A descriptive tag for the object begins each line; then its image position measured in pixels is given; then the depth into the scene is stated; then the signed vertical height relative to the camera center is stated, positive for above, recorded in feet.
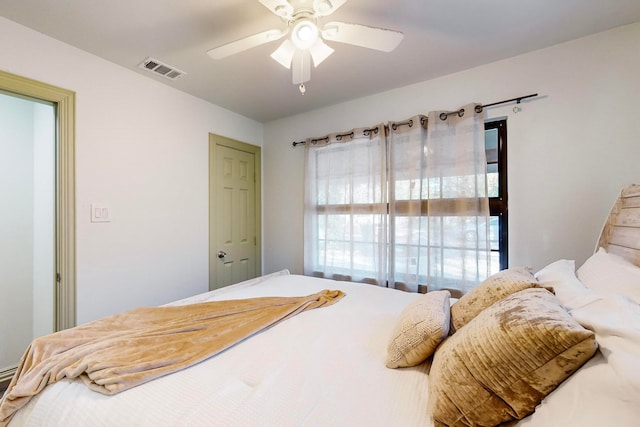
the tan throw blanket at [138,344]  2.91 -1.73
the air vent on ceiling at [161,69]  6.75 +3.97
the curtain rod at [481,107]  6.50 +2.85
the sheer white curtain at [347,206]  8.42 +0.30
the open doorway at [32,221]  6.07 -0.10
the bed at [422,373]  1.91 -1.62
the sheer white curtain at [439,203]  6.95 +0.33
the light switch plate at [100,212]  6.45 +0.12
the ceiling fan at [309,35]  4.28 +3.21
